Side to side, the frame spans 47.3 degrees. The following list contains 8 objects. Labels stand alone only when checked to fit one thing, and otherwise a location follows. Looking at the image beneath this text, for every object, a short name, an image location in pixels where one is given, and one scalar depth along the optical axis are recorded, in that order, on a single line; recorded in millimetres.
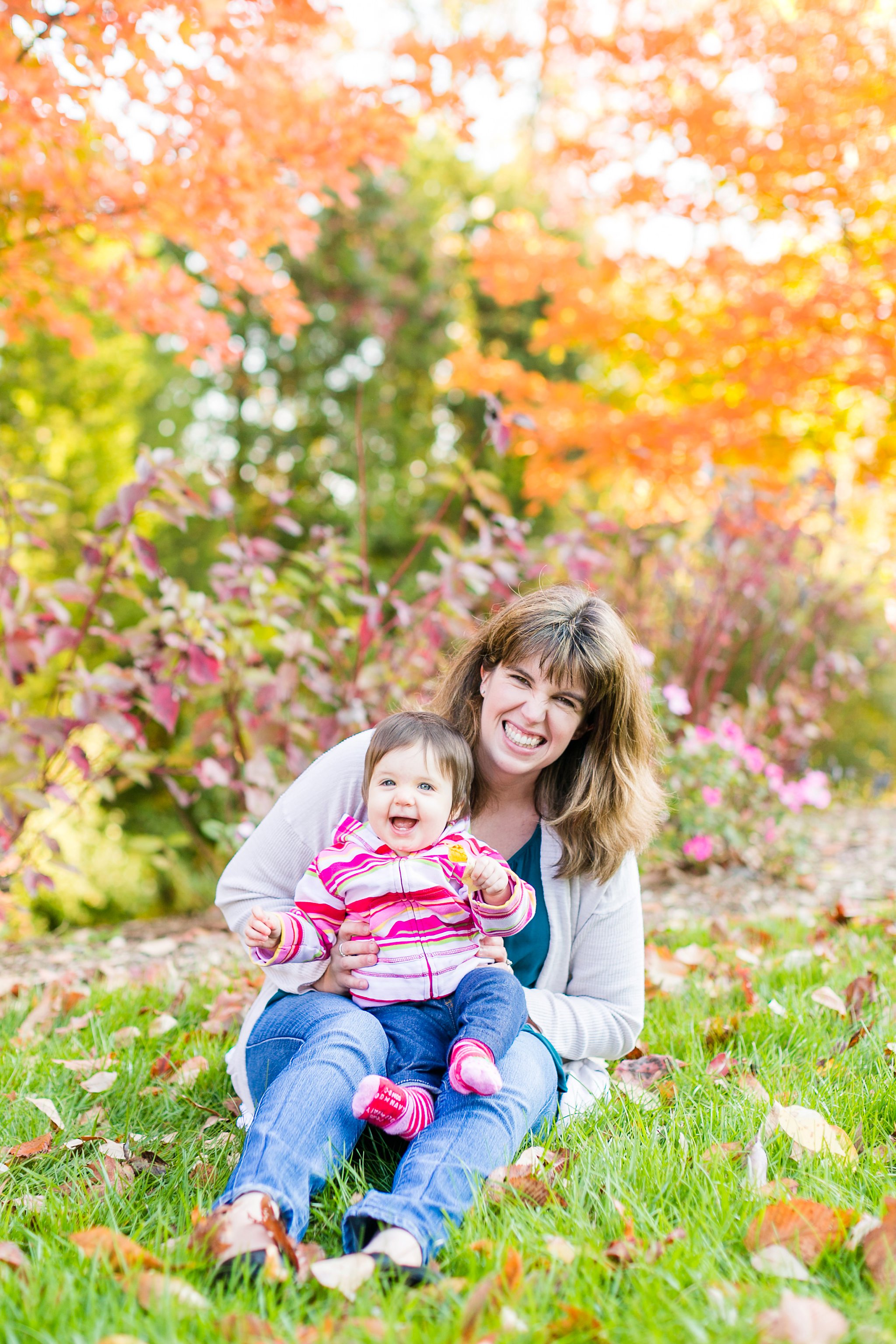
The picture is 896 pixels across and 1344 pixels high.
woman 1750
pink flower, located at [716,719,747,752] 3879
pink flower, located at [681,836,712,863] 3812
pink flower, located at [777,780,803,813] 3893
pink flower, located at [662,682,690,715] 3650
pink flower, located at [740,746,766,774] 3896
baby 1735
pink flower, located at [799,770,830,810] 3916
